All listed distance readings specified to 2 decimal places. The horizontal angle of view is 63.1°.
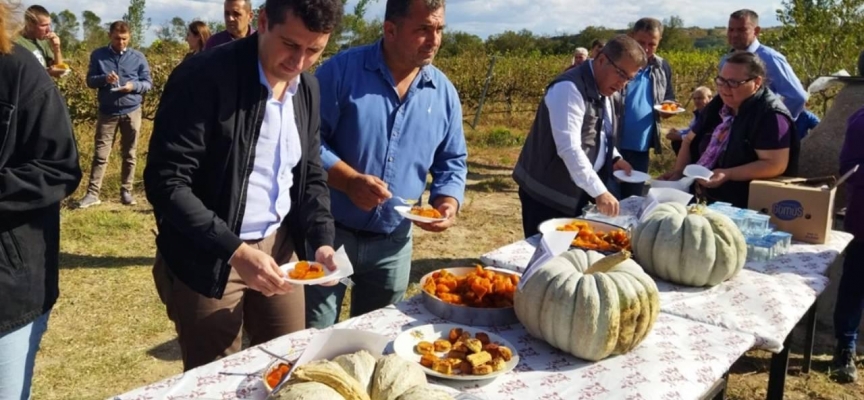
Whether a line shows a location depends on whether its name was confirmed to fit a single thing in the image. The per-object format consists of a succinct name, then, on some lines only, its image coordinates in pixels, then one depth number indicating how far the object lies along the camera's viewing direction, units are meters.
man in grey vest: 3.32
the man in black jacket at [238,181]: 1.85
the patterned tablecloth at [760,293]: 2.32
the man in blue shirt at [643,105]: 5.34
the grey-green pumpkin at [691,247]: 2.57
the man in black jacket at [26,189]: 1.72
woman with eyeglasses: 3.57
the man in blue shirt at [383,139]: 2.59
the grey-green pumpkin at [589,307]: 1.89
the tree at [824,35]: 9.59
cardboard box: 3.25
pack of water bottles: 2.97
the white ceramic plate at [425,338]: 1.79
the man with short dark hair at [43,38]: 6.17
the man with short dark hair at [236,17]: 5.41
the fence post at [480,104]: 14.52
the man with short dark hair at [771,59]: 5.09
